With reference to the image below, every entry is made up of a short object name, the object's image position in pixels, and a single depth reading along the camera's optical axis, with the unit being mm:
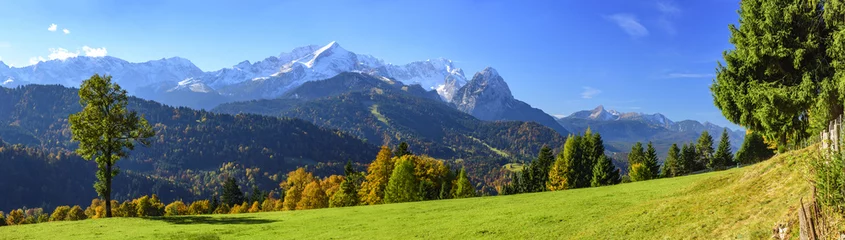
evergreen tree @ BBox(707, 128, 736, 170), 105750
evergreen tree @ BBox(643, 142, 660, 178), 95188
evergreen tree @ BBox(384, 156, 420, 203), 72812
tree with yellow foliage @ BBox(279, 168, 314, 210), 110375
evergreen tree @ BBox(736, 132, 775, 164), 99831
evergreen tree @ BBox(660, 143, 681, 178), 109462
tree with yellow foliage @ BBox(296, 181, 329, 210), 100000
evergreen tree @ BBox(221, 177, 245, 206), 124562
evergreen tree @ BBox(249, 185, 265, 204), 135375
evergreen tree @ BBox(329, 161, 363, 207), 83500
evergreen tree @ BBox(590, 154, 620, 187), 81688
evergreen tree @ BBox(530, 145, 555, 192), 95062
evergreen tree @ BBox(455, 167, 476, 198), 85125
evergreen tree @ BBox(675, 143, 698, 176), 106375
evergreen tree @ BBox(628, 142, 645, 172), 113125
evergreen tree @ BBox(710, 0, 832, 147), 23891
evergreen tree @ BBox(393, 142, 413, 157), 85188
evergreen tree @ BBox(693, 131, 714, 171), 112938
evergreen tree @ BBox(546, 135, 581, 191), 84625
